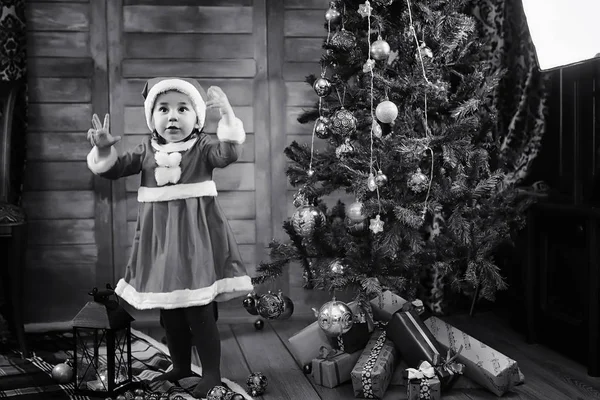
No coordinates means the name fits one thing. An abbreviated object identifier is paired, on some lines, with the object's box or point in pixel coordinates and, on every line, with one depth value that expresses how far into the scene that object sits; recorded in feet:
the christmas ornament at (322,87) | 7.41
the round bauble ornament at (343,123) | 7.14
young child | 6.70
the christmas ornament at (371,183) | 6.99
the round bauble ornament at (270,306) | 8.00
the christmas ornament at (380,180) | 7.04
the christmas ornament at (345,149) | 7.33
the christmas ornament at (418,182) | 6.97
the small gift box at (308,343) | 7.85
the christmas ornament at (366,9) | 7.18
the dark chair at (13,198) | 8.30
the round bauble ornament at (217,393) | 6.44
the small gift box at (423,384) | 6.61
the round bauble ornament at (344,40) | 7.38
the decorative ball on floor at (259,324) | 9.58
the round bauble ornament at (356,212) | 7.09
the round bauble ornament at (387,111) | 6.90
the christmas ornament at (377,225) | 7.05
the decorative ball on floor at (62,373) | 7.30
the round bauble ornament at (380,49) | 7.04
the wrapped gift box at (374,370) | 6.87
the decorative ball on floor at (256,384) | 6.98
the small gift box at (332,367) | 7.25
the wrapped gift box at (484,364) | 6.88
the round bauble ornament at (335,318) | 6.98
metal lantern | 6.61
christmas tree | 7.11
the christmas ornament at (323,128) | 7.53
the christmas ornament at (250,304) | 8.43
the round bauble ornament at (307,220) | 7.31
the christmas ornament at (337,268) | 7.13
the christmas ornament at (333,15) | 7.62
